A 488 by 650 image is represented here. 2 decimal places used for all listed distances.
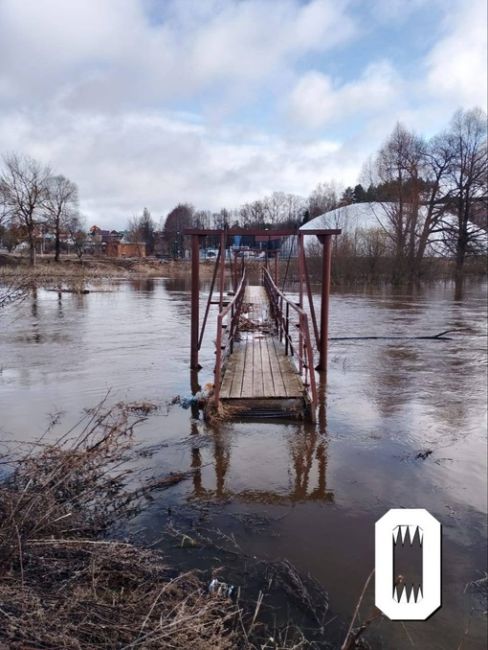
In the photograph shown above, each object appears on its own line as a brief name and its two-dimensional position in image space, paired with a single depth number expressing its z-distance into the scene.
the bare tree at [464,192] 41.30
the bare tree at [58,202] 54.78
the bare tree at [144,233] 87.56
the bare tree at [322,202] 78.19
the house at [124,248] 81.82
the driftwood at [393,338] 13.14
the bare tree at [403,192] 38.88
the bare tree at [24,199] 47.97
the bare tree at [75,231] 60.06
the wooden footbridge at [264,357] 6.43
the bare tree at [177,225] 82.81
